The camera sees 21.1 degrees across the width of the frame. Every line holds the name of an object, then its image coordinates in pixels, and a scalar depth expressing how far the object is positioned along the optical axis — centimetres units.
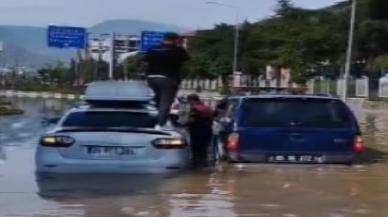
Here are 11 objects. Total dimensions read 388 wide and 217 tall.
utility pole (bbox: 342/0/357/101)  4806
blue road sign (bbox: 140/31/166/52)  6554
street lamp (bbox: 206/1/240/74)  7819
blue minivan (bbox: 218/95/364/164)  1466
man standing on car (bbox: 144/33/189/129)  1645
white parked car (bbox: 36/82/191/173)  1292
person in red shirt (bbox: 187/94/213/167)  1698
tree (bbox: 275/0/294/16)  7969
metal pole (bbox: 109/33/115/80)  6147
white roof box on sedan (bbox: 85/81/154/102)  1638
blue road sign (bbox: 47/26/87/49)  6388
